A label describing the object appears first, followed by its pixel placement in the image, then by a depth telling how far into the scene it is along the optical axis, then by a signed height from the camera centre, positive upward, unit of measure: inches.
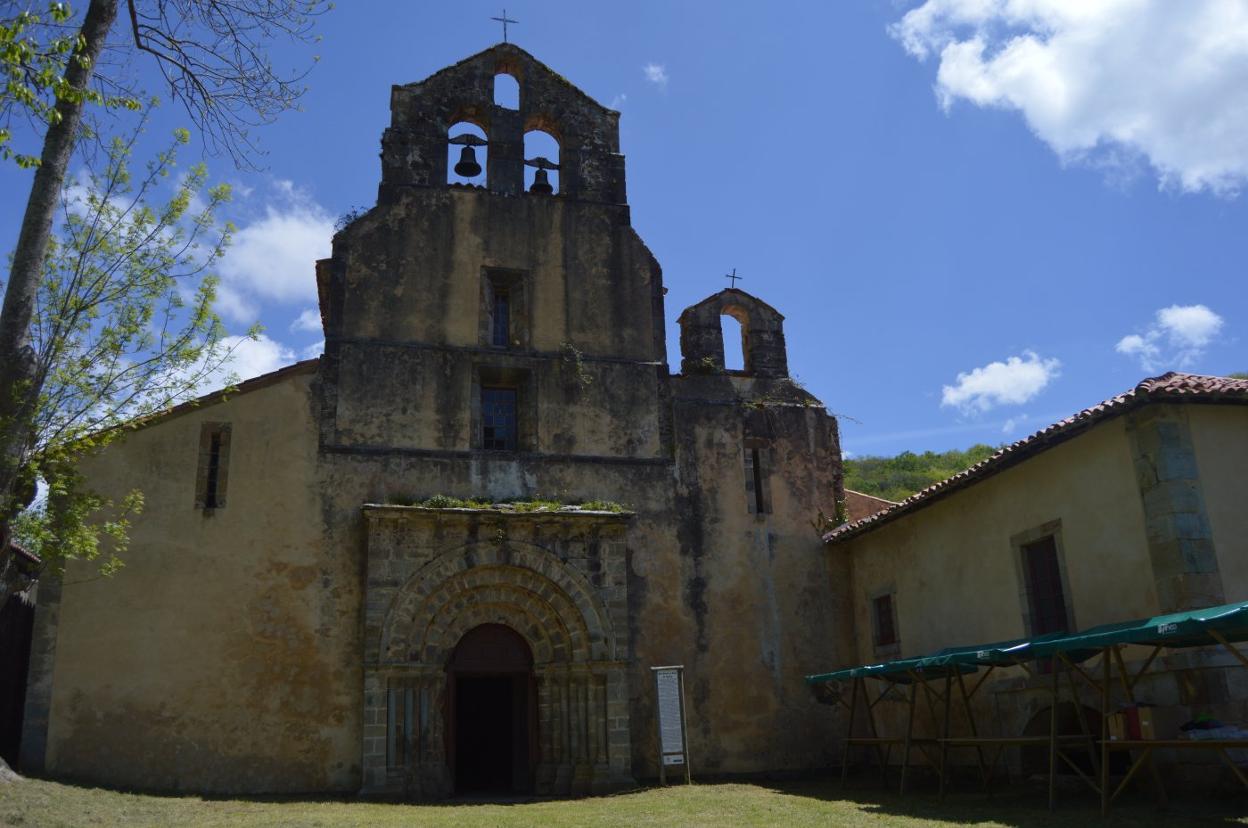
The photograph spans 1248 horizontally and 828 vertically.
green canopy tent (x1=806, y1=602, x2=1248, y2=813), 374.3 +8.1
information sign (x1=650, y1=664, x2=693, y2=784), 653.9 -14.7
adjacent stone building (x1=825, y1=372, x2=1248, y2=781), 461.7 +65.7
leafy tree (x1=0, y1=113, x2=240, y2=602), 485.1 +167.0
